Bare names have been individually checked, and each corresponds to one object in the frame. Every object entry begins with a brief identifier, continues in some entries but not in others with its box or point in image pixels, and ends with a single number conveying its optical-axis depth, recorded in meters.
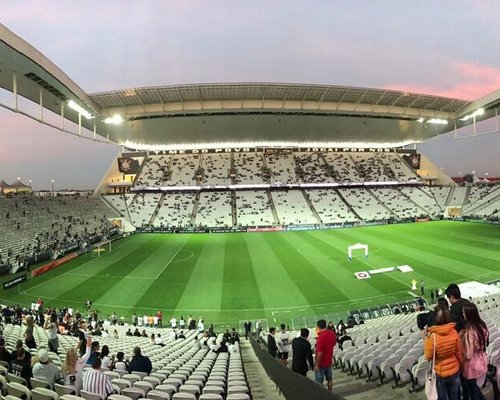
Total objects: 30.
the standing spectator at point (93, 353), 7.82
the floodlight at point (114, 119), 51.88
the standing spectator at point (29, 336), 9.67
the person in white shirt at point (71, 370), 6.32
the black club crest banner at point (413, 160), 90.88
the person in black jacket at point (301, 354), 6.74
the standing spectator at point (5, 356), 7.75
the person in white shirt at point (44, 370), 6.20
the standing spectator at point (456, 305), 4.73
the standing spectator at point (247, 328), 19.00
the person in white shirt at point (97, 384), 5.46
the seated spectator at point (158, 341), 15.39
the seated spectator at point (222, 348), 13.10
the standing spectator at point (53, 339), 10.50
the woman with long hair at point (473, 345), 4.29
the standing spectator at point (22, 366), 6.65
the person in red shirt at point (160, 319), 21.59
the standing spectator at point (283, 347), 10.77
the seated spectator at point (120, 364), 8.27
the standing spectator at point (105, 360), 7.64
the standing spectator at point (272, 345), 9.70
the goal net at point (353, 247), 36.00
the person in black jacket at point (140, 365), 7.79
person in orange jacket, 4.31
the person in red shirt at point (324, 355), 6.84
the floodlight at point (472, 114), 57.25
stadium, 12.90
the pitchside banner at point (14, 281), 29.98
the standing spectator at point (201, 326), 19.81
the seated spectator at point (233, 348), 13.99
